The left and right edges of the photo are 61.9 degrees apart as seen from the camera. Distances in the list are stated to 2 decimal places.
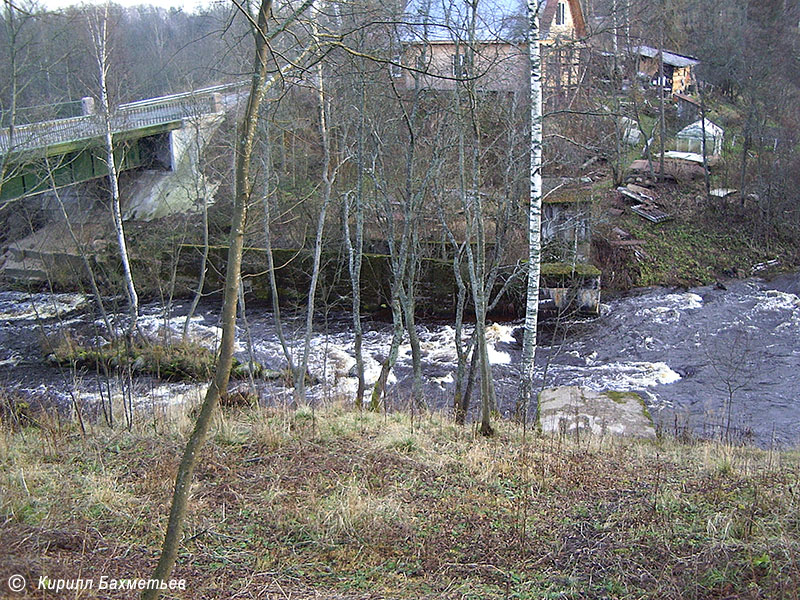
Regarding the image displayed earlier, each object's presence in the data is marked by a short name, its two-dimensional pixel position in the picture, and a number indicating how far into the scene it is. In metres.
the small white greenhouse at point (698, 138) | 28.25
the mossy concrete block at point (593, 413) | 10.05
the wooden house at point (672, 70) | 34.41
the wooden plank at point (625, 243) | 22.34
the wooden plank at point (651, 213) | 24.30
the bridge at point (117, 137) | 15.28
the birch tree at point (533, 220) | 8.31
